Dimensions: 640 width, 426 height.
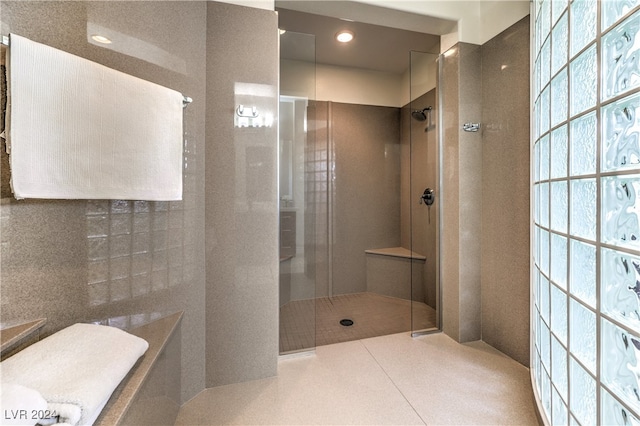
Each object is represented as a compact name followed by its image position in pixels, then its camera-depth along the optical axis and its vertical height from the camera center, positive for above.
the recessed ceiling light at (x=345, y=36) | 2.24 +1.52
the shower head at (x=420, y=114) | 2.19 +0.83
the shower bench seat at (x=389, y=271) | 2.73 -0.66
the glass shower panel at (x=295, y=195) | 1.73 +0.11
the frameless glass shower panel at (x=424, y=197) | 2.06 +0.11
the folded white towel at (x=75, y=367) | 0.60 -0.40
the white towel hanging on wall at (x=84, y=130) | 0.72 +0.27
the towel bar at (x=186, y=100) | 1.21 +0.52
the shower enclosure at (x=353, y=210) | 1.80 +0.00
